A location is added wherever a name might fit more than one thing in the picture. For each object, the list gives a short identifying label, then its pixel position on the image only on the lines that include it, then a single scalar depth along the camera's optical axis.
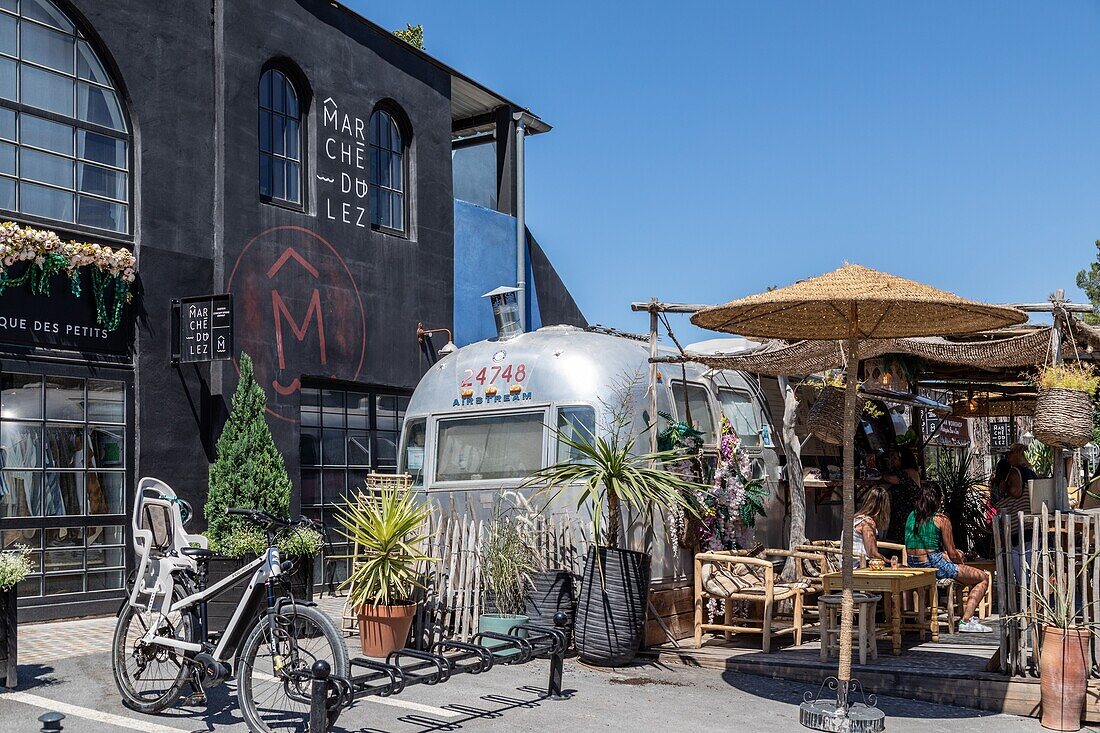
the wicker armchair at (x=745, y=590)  9.31
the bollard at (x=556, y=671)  7.80
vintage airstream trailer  9.95
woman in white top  9.94
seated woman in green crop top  10.09
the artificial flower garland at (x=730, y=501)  10.27
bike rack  5.93
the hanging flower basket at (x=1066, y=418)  8.12
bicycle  6.41
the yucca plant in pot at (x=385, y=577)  8.85
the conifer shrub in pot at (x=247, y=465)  12.07
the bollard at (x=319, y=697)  5.90
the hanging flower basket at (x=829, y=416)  11.44
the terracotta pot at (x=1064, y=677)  7.03
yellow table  8.67
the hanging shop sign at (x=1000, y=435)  20.36
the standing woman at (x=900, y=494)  12.71
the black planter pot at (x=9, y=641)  7.62
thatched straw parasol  6.88
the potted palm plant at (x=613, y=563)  8.90
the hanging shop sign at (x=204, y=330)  11.90
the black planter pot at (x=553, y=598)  8.95
